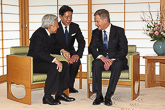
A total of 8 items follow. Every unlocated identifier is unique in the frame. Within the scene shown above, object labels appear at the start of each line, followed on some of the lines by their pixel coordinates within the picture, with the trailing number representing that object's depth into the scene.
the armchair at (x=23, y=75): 3.79
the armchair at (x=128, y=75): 3.97
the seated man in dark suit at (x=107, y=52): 3.87
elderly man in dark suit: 3.82
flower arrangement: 4.85
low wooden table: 4.87
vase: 4.89
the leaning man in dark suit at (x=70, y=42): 4.55
